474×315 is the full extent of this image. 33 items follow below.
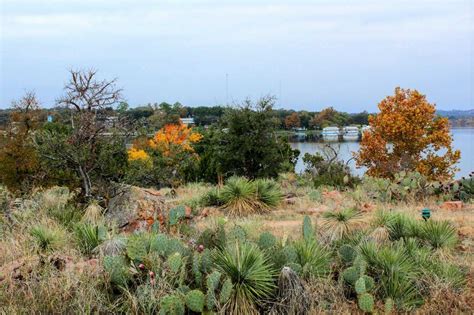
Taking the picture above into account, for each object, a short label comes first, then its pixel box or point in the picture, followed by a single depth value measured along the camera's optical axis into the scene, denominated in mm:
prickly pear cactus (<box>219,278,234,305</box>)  5387
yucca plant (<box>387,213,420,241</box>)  7656
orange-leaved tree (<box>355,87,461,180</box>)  25594
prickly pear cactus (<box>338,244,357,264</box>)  6426
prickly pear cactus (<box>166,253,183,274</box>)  5664
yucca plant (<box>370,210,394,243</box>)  7512
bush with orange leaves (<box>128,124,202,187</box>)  21152
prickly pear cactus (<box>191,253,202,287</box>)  5768
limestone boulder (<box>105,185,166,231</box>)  9078
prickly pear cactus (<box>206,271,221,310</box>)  5410
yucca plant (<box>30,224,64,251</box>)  6898
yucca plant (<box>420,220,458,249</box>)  7363
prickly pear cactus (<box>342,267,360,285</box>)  5953
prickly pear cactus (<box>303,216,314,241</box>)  7159
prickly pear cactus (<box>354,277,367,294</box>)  5742
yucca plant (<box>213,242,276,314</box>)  5547
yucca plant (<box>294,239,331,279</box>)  6008
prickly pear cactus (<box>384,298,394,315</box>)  5727
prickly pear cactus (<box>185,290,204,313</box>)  5359
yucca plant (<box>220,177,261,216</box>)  11039
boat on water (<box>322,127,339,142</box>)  58375
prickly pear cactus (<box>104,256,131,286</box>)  5656
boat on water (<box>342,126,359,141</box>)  58250
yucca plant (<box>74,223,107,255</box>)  6754
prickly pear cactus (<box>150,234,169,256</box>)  6016
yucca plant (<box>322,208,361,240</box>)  8062
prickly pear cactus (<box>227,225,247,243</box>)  6422
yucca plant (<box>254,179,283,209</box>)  11430
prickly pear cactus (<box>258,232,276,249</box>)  6510
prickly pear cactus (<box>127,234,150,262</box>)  5941
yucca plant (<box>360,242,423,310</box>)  5938
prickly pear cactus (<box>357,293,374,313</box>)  5680
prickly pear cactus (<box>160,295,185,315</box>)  5297
